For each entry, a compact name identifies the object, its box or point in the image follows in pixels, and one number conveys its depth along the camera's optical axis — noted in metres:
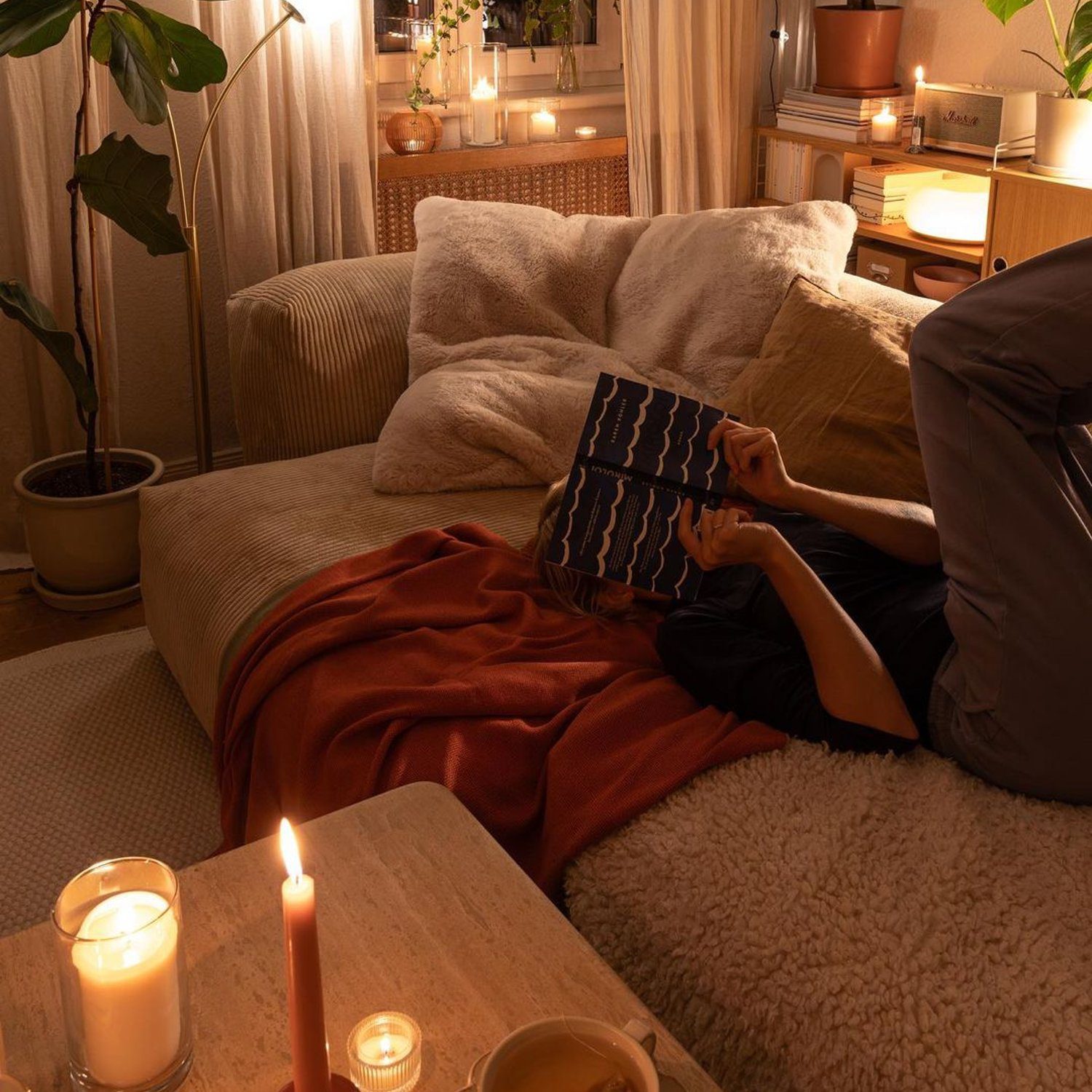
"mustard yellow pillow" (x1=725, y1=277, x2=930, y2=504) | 1.91
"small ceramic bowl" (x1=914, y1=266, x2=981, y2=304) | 3.15
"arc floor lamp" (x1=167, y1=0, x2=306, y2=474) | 2.51
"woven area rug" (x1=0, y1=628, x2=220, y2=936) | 1.87
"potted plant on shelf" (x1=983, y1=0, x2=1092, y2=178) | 2.67
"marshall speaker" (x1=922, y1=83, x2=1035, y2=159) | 2.95
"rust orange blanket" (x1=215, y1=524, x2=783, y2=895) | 1.39
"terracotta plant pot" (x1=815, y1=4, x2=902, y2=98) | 3.31
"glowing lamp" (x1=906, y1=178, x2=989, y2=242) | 3.10
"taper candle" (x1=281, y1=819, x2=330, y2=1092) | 0.61
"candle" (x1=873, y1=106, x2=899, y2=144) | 3.26
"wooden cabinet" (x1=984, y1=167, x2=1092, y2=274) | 2.74
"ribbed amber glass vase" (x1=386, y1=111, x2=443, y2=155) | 3.11
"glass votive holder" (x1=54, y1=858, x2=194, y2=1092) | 0.74
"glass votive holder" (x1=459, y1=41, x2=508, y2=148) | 3.19
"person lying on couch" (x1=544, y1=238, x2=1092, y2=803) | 1.28
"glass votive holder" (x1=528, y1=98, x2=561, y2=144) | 3.32
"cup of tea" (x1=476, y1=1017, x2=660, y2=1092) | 0.67
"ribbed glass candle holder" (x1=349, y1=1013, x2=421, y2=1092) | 0.79
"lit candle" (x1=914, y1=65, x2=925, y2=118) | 3.14
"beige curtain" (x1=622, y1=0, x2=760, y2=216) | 3.37
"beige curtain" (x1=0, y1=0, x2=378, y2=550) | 2.61
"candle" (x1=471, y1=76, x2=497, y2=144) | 3.19
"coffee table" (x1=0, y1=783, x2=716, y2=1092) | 0.83
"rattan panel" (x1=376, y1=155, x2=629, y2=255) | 3.18
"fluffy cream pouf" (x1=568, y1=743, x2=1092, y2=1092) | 1.03
